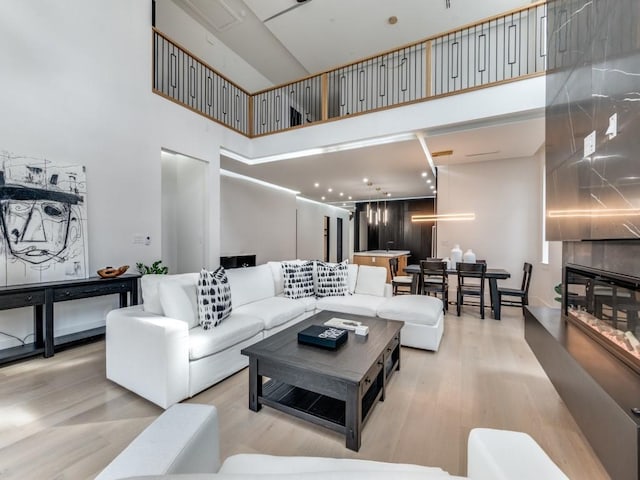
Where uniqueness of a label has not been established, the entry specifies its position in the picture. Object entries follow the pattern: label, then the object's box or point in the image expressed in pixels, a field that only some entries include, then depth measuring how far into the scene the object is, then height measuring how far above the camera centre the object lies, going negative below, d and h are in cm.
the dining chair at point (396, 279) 523 -75
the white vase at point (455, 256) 489 -29
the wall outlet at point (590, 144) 186 +64
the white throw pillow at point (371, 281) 384 -56
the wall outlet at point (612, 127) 157 +63
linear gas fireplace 156 -46
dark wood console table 261 -58
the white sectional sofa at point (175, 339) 198 -78
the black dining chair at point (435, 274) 446 -58
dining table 423 -67
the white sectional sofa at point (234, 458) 73 -59
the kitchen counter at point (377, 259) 751 -51
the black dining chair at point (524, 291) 426 -77
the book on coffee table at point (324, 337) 201 -70
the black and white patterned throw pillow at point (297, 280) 365 -53
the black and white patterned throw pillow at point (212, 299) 243 -53
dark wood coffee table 163 -86
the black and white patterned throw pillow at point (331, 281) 376 -55
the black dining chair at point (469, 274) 423 -52
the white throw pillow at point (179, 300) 228 -50
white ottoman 299 -85
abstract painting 279 +19
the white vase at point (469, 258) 472 -30
